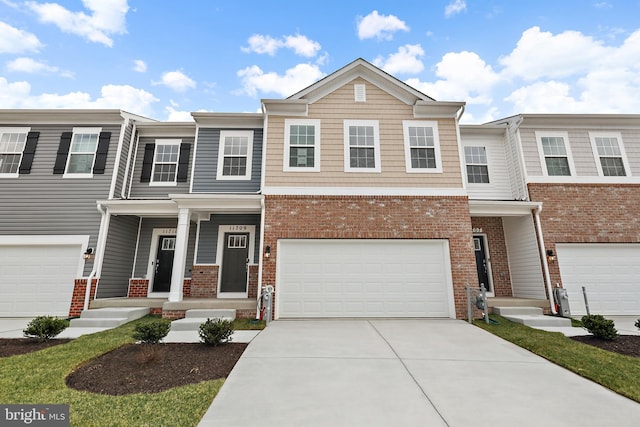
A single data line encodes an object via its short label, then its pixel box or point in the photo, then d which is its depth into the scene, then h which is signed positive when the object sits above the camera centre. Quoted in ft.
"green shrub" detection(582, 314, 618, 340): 18.85 -3.84
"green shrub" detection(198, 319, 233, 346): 17.01 -3.75
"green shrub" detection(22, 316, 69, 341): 18.62 -3.91
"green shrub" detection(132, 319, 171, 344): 16.19 -3.58
